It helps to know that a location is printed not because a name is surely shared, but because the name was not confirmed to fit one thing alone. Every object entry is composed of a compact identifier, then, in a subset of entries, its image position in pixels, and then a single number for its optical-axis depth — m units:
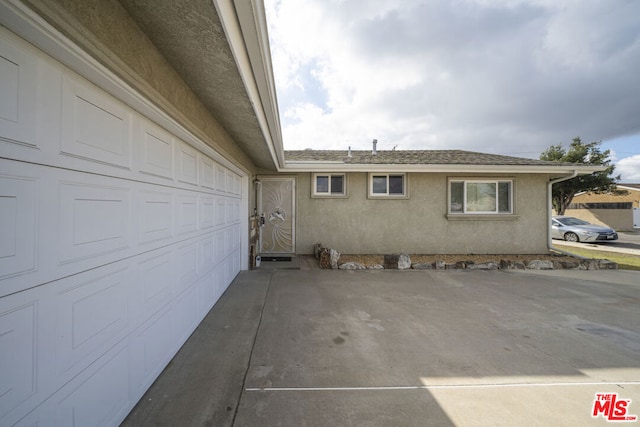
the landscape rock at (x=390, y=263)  6.38
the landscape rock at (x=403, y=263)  6.37
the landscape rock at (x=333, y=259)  6.30
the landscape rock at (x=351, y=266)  6.33
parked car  10.89
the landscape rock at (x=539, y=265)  6.36
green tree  17.83
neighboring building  17.64
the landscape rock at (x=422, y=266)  6.42
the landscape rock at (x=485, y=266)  6.41
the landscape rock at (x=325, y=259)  6.27
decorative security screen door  7.54
